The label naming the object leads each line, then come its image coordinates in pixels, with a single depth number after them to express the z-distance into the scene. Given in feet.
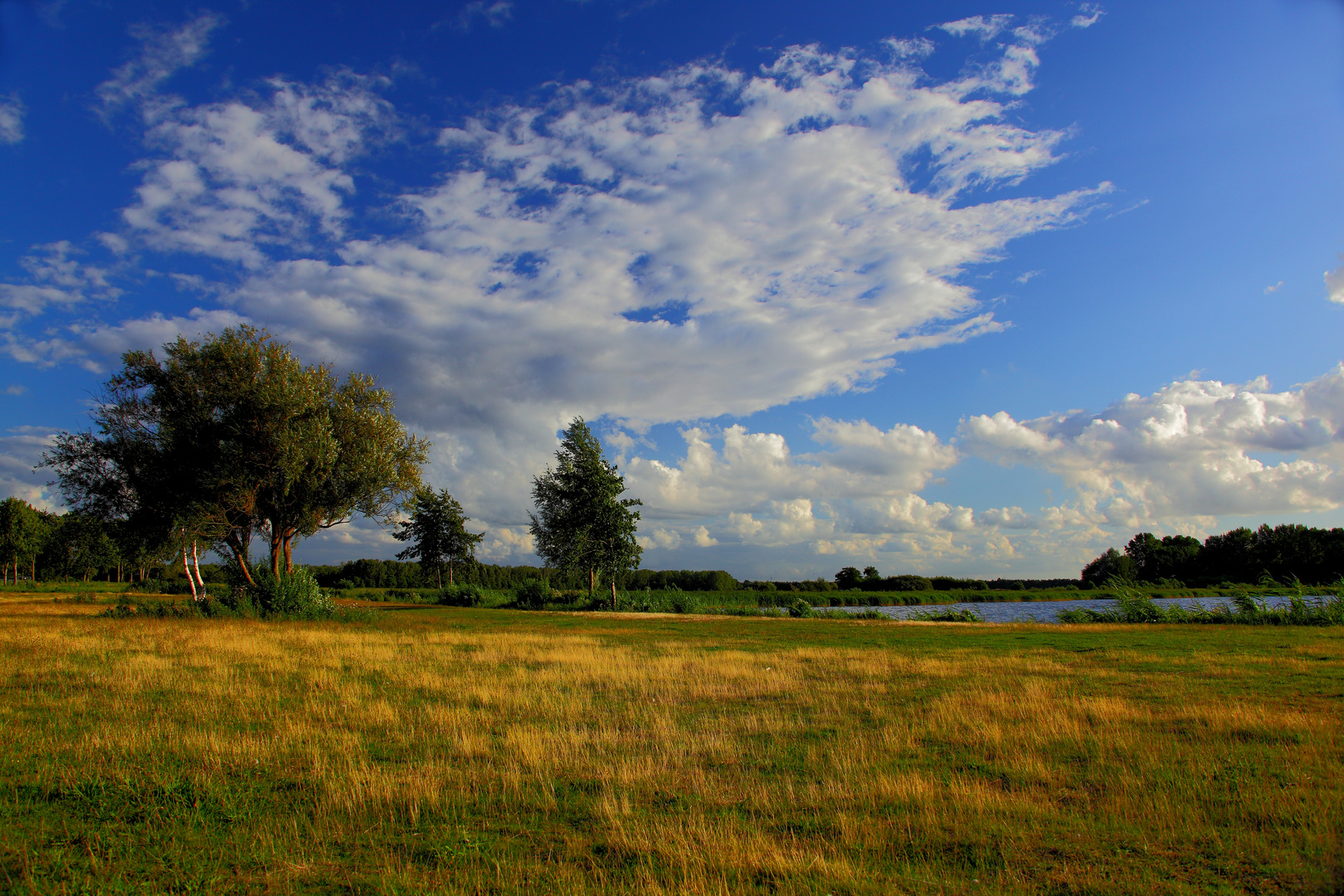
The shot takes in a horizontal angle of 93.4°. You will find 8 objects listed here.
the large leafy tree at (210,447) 113.09
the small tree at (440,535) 242.99
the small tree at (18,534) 297.33
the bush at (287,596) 112.27
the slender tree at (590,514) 172.76
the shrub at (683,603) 184.93
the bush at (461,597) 193.98
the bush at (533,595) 187.93
